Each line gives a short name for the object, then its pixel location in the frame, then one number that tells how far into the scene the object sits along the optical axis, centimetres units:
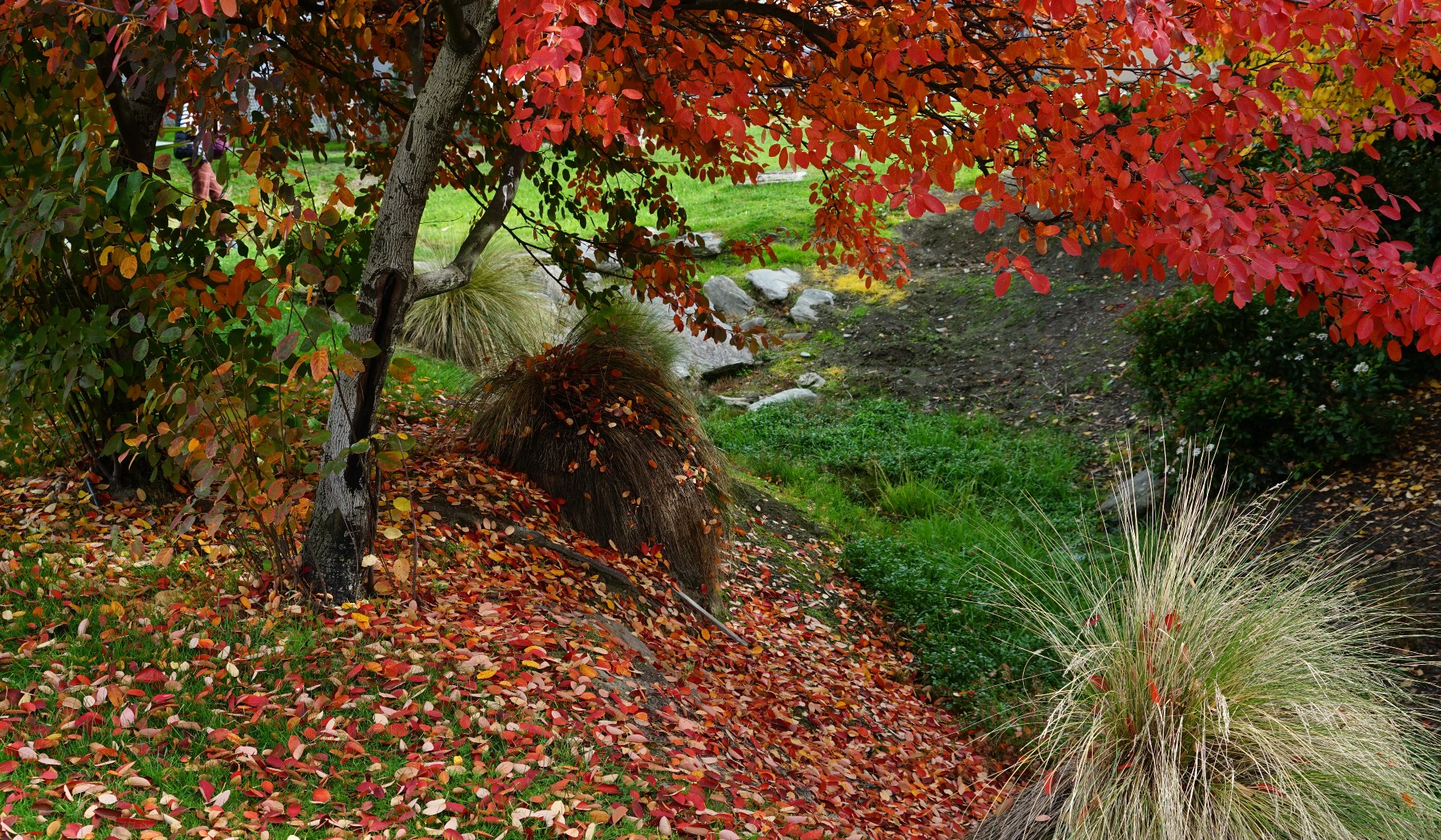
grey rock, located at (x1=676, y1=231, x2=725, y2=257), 1293
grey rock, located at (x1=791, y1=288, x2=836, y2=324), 1169
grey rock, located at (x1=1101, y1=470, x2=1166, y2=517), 727
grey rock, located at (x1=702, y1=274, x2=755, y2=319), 1153
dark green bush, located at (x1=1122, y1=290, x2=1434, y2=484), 607
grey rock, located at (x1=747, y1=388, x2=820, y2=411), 976
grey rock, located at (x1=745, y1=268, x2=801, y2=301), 1198
